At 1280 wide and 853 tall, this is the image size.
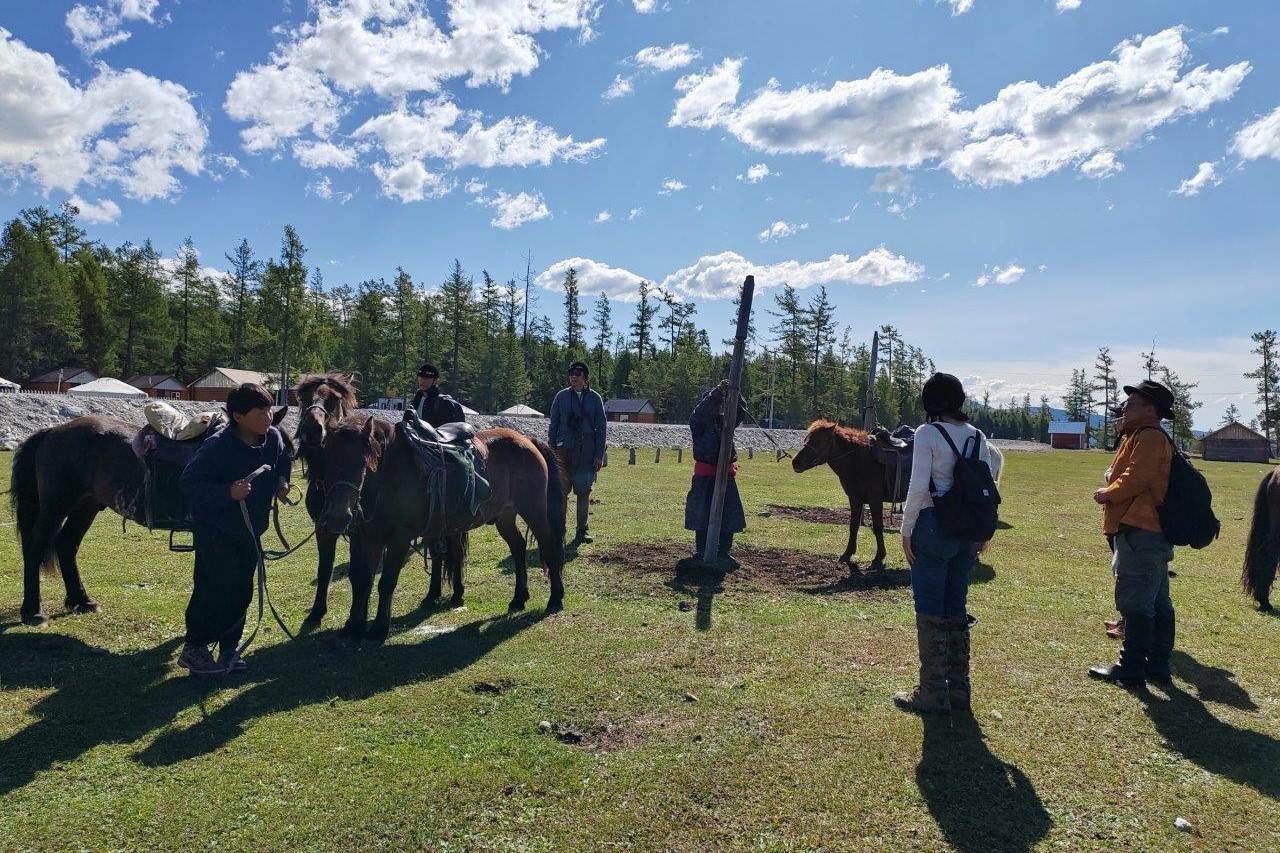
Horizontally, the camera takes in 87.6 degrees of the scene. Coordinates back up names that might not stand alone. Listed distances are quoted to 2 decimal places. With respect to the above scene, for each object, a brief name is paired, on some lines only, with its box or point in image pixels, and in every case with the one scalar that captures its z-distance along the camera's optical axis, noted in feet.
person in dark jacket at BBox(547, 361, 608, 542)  32.14
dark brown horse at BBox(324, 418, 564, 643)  16.24
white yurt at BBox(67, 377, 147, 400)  127.95
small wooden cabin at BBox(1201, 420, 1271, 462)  182.60
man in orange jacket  16.11
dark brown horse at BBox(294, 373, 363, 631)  16.43
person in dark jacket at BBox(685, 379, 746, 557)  29.76
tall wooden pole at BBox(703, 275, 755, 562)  28.02
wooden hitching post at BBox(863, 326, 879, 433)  45.27
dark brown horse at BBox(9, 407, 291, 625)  18.99
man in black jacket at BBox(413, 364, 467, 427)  25.40
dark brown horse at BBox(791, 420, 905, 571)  30.91
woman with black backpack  13.85
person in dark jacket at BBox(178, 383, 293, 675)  15.10
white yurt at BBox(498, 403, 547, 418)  147.74
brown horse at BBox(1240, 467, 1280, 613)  24.27
